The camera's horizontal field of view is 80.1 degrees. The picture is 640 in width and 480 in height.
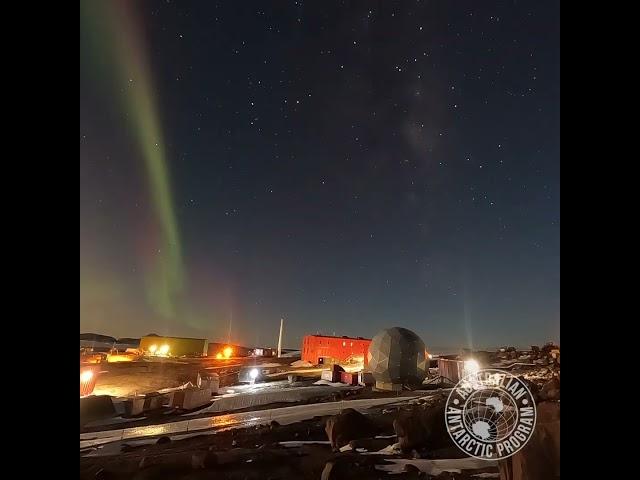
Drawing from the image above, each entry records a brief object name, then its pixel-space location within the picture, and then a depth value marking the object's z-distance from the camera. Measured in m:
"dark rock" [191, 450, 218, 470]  9.33
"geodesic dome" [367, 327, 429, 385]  21.52
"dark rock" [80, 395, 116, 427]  15.75
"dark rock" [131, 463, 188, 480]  9.00
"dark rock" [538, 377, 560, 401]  11.50
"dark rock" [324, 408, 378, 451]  11.35
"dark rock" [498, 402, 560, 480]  7.97
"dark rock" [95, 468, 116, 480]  9.30
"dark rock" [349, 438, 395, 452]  10.84
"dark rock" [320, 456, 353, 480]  8.78
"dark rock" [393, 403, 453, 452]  10.84
